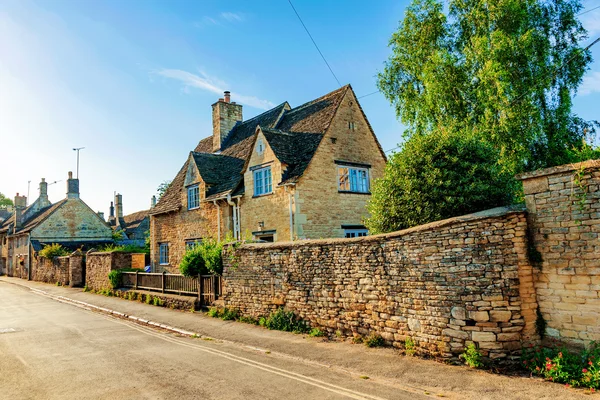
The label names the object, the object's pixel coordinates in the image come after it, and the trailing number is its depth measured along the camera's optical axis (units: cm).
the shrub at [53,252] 3378
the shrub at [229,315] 1424
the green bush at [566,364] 665
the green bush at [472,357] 783
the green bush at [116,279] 2370
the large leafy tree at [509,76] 1727
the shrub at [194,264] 1670
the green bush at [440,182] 1009
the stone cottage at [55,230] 4050
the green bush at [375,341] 974
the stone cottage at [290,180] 1861
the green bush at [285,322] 1184
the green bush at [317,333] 1118
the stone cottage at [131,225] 5225
